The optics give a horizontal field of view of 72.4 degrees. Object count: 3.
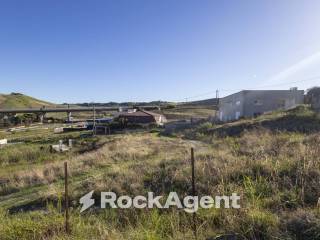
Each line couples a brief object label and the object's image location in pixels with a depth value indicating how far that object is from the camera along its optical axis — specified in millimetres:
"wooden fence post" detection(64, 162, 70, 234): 3335
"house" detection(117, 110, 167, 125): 46053
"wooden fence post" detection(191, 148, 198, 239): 2978
